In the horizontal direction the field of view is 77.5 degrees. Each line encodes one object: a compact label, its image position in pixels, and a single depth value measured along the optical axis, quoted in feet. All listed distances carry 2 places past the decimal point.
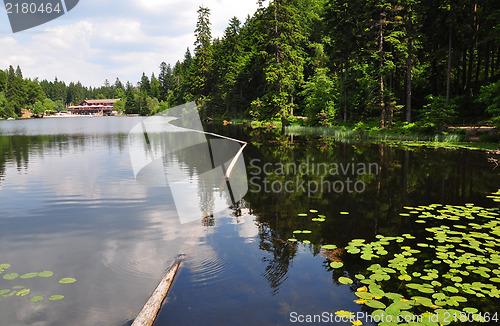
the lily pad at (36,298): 16.57
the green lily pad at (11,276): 18.87
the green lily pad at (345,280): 17.96
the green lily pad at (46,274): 19.15
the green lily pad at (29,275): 18.99
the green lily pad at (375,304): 15.08
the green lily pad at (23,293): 16.96
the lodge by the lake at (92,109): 611.02
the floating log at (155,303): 13.33
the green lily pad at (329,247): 22.65
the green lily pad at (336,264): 20.02
